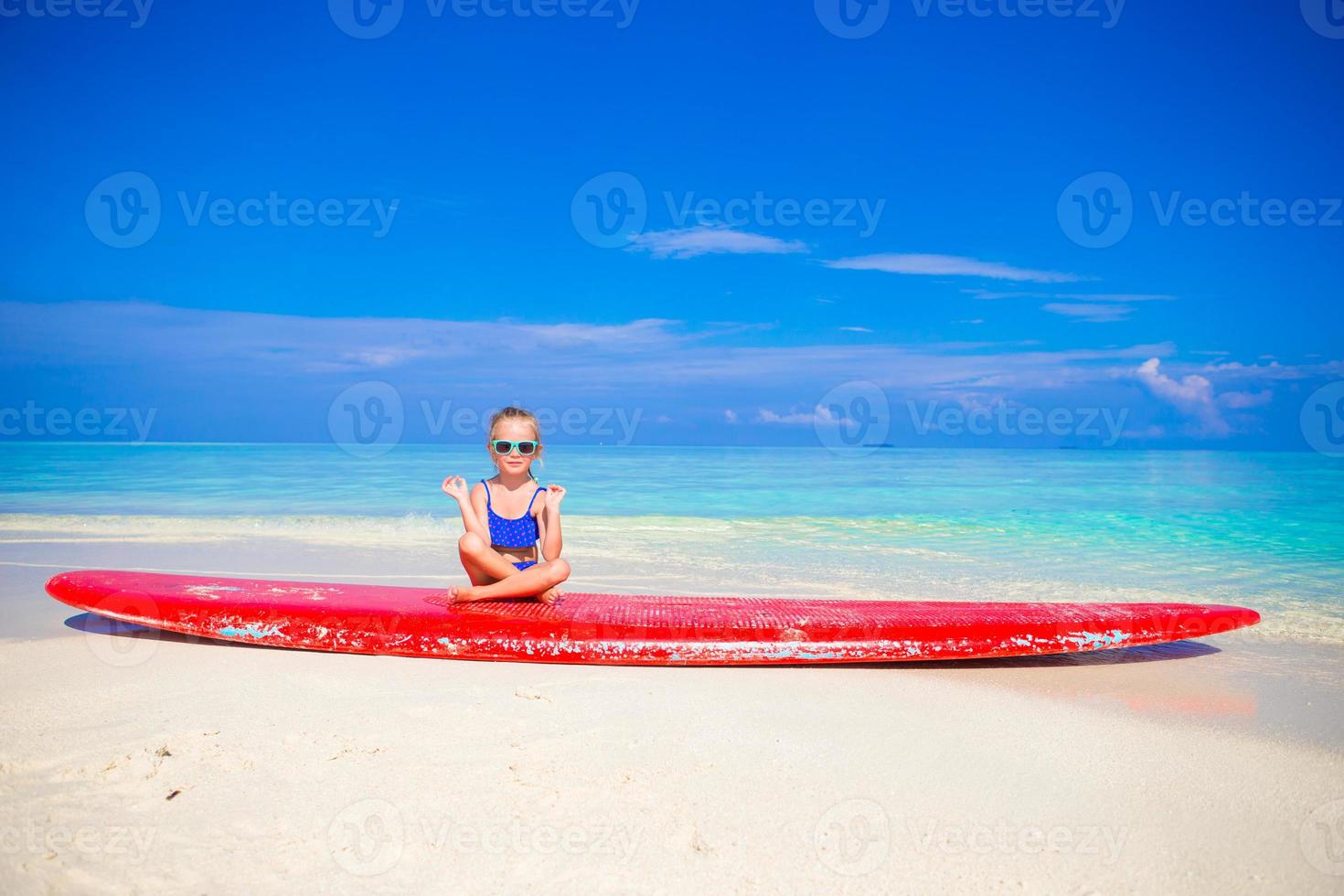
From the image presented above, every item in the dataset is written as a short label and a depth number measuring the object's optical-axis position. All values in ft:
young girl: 13.85
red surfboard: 12.50
